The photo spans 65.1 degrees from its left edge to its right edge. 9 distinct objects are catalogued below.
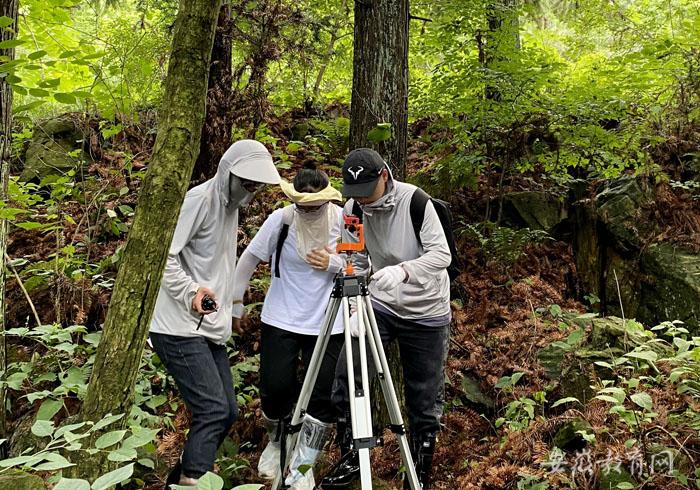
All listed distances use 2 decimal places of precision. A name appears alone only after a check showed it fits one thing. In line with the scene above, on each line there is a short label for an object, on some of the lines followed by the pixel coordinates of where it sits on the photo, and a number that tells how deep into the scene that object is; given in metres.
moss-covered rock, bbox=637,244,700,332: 6.00
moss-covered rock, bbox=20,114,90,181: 8.23
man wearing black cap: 3.46
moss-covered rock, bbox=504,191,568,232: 7.23
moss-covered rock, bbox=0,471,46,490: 1.98
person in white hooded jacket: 3.23
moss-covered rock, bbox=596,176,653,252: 6.72
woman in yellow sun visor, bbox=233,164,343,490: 3.87
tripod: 2.72
